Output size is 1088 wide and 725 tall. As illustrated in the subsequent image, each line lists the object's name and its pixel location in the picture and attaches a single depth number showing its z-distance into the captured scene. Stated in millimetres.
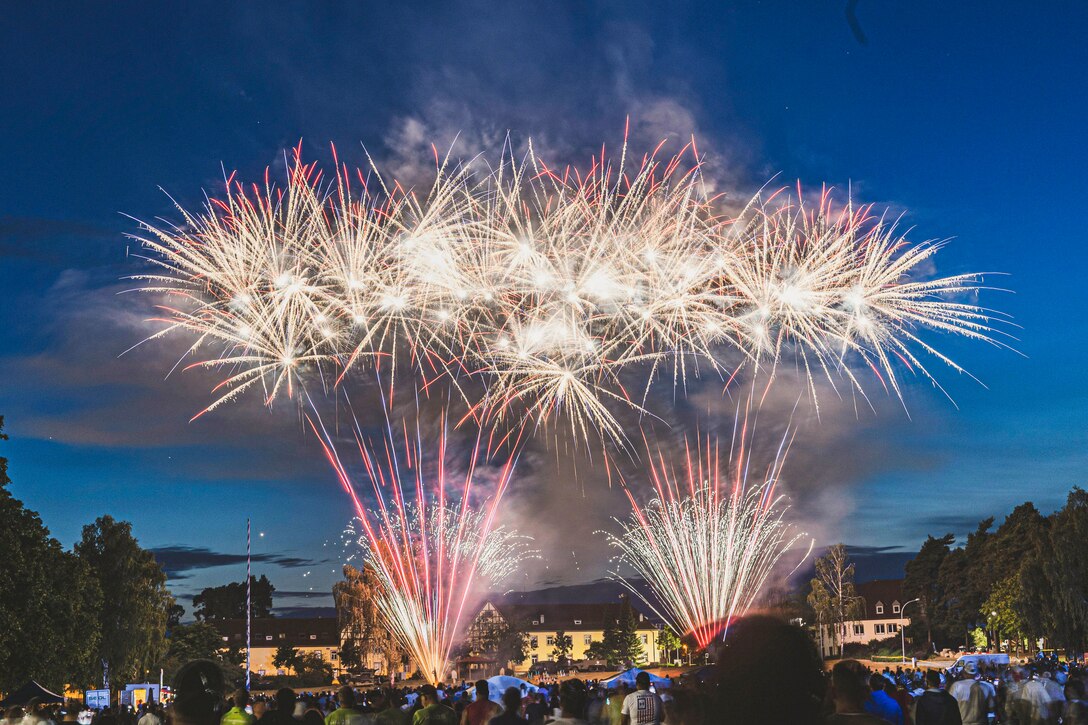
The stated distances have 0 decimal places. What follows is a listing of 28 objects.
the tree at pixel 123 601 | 52375
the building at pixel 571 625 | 118312
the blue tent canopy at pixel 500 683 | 23688
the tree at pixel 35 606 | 29891
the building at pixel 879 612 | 115375
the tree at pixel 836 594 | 92062
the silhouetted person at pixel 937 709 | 10000
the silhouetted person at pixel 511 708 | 8906
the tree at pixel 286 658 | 85275
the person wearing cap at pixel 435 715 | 11320
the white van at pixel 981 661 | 33625
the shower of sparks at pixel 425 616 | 30656
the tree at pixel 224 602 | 136375
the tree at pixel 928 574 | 90375
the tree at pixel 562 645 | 109188
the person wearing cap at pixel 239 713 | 9516
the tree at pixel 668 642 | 105094
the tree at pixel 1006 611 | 61469
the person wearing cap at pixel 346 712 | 10352
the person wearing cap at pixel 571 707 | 7012
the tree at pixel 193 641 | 70875
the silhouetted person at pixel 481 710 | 10289
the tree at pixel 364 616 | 69500
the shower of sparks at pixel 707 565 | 31219
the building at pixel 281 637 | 111938
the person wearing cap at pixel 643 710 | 9883
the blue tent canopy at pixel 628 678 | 25606
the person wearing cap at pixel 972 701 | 12898
